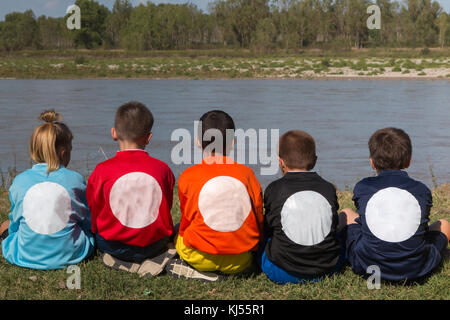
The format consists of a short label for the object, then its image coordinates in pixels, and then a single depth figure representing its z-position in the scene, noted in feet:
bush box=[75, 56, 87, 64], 114.52
